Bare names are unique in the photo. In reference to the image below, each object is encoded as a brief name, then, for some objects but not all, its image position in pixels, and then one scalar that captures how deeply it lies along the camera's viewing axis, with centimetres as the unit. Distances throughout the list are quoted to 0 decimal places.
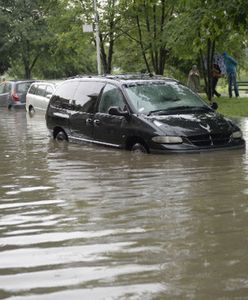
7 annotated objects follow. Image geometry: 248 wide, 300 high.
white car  2086
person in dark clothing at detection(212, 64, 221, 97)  2500
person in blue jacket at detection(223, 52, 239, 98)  2506
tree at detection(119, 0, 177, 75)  2475
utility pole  2681
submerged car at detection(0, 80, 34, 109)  2606
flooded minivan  998
